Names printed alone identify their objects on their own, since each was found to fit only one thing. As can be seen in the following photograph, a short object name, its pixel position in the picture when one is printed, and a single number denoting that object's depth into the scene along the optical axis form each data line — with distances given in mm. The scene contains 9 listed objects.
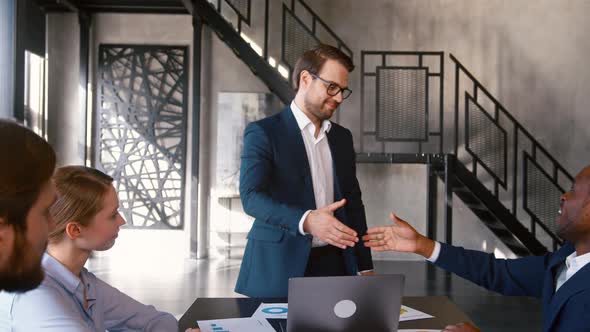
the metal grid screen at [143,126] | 8055
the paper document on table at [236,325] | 1885
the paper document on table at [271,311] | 2055
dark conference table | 1989
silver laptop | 1591
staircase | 6816
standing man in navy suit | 2402
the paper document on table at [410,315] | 2072
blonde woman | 1438
